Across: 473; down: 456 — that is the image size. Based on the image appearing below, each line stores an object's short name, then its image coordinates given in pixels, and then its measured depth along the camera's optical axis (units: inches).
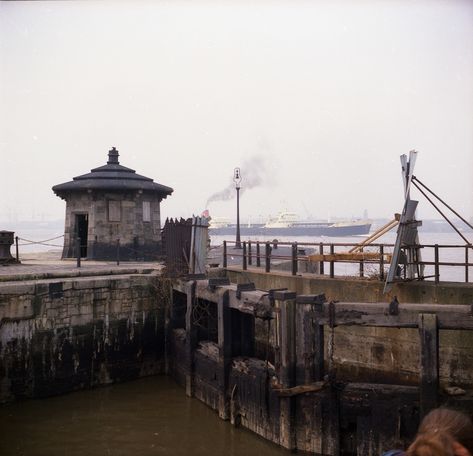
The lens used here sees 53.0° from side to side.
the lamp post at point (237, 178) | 928.3
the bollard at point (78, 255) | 559.2
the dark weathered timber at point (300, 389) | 304.4
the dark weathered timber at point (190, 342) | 436.1
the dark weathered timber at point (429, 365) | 280.7
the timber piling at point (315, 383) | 285.6
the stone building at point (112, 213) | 706.2
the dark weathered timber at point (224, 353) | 382.9
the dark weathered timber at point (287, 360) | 318.3
